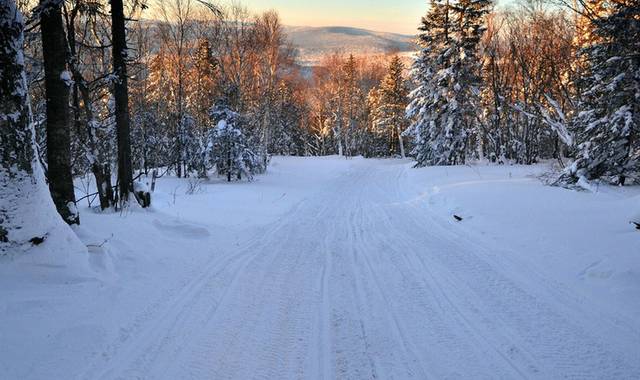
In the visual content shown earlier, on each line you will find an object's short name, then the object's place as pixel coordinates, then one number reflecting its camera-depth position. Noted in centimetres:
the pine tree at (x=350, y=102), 4400
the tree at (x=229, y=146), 1933
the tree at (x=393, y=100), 4191
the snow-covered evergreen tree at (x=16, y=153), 422
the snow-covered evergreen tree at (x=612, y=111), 991
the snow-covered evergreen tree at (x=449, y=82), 2233
